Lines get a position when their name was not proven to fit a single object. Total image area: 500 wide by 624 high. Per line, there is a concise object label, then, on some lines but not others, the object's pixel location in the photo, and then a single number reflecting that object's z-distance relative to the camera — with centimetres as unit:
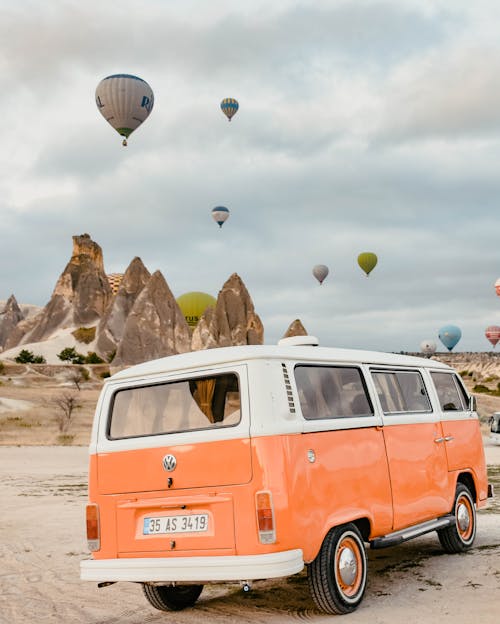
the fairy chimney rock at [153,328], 10988
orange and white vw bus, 634
